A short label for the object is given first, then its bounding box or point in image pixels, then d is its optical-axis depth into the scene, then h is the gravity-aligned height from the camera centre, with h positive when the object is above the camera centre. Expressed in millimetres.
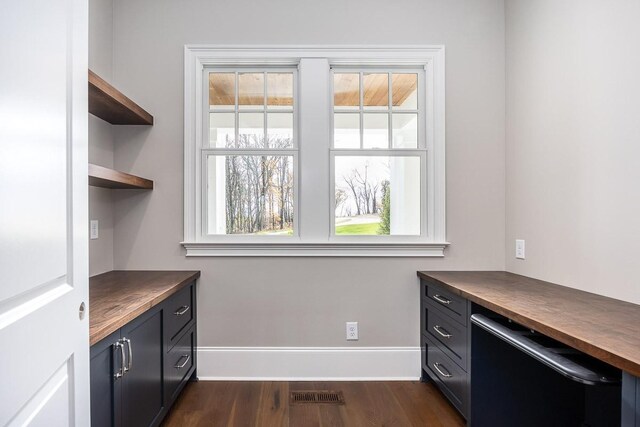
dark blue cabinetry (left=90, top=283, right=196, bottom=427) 1282 -721
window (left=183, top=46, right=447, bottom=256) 2488 +478
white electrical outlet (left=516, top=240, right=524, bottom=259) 2316 -248
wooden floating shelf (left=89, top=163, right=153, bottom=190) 1757 +199
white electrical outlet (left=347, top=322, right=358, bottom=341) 2477 -866
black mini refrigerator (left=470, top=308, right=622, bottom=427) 1682 -911
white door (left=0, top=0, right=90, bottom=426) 648 +2
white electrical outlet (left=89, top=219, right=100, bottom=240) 2175 -102
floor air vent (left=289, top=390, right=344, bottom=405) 2152 -1200
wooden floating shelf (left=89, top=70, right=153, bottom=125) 1777 +656
